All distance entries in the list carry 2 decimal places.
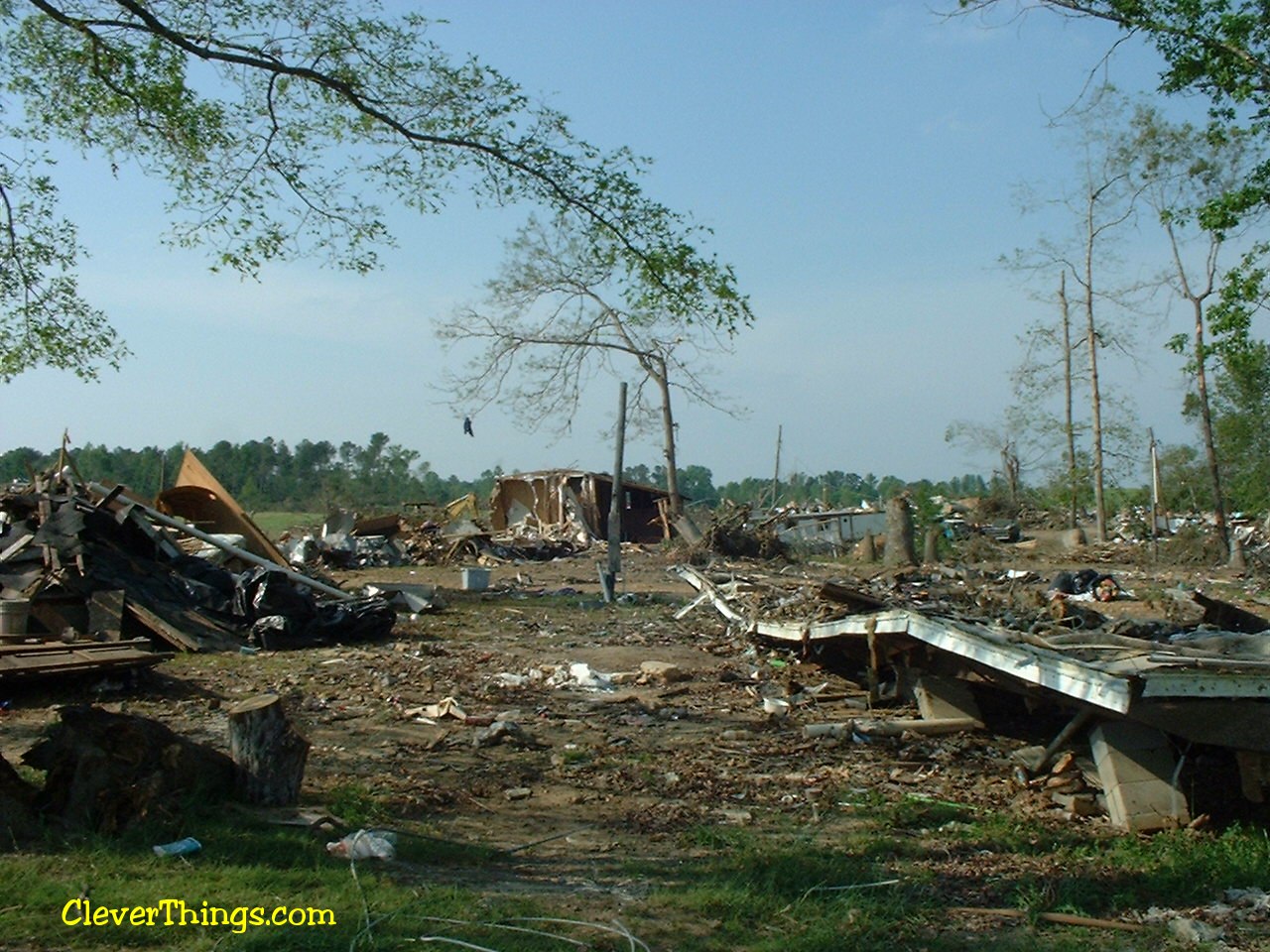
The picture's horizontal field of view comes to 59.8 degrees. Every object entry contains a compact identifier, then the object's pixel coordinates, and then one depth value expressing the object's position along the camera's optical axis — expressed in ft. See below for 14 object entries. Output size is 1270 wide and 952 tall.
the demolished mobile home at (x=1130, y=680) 18.92
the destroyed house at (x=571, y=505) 114.73
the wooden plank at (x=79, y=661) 26.89
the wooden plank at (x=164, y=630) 36.58
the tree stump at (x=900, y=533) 70.79
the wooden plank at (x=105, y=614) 35.81
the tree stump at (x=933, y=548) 75.57
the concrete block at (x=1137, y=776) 20.17
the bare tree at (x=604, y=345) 111.34
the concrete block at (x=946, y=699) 27.78
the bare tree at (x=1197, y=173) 86.48
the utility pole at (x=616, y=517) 57.77
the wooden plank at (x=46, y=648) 28.17
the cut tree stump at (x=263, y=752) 18.48
